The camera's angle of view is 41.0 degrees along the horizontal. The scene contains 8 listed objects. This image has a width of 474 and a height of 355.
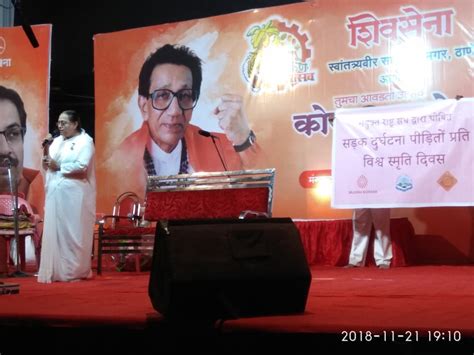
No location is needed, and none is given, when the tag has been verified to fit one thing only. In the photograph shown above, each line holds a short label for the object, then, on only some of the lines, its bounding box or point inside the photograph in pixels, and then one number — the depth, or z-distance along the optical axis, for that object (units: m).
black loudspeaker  2.40
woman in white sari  5.13
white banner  5.86
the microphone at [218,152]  7.23
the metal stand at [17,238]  5.50
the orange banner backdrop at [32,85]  8.12
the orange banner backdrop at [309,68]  6.58
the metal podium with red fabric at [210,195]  6.06
